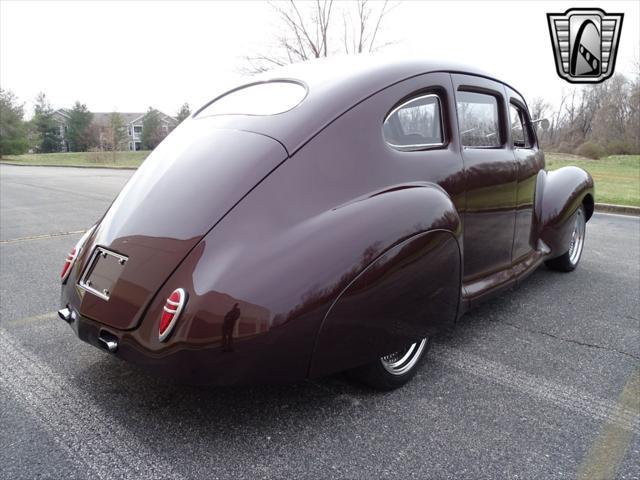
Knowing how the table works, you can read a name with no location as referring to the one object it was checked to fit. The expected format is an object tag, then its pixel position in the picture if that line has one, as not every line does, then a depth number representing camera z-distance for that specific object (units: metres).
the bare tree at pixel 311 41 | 23.38
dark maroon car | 1.97
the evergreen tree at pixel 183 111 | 61.75
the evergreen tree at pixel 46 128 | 60.38
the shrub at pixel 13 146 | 42.74
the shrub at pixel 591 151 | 33.09
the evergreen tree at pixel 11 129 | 42.81
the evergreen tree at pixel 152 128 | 62.03
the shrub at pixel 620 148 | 33.62
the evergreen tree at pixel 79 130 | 59.16
